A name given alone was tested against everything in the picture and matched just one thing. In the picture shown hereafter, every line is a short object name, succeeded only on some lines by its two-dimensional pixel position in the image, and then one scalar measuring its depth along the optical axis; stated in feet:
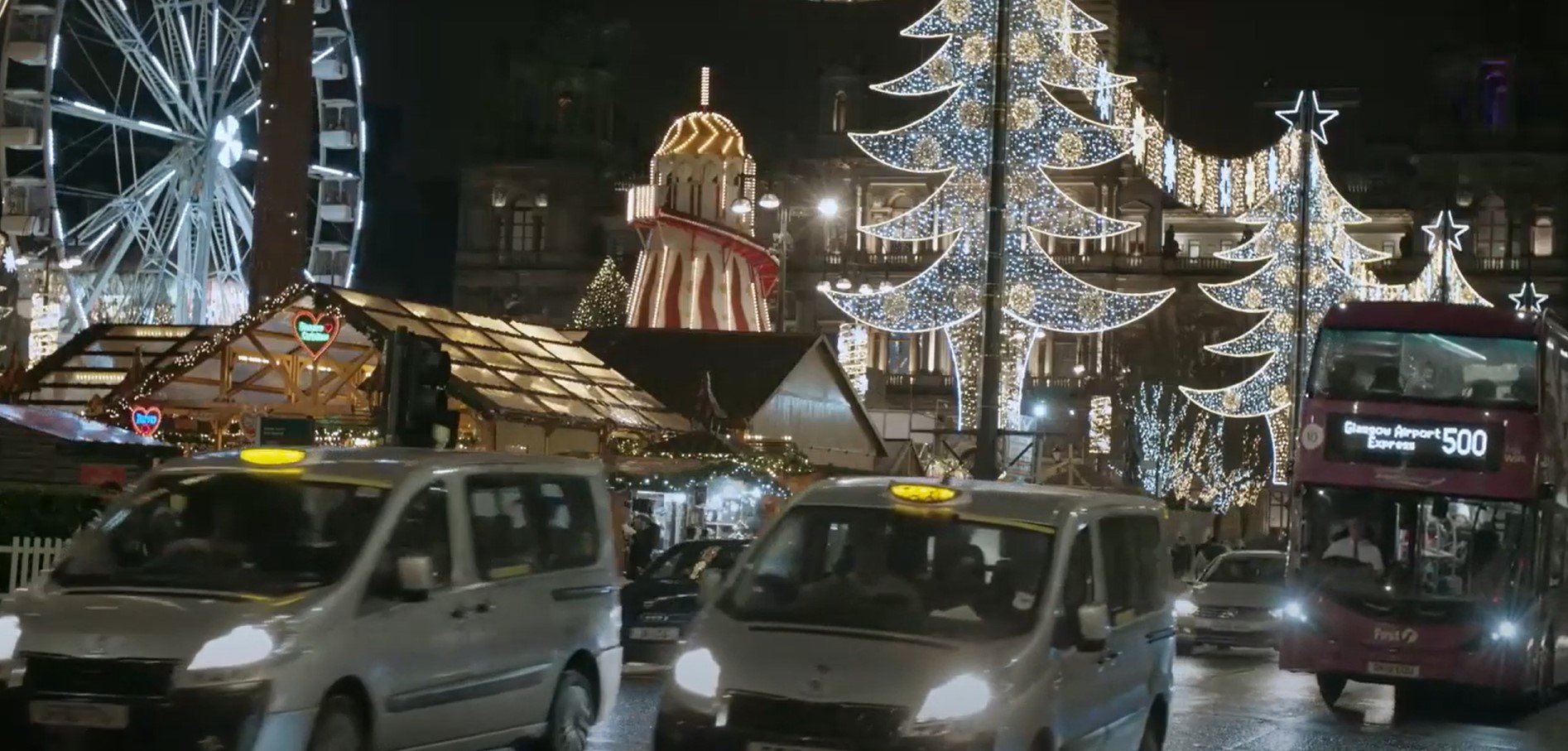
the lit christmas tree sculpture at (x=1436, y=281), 173.47
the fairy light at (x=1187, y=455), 241.55
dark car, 71.46
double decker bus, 71.05
